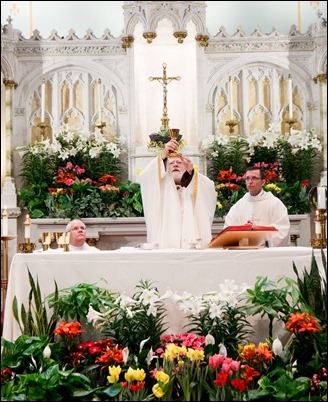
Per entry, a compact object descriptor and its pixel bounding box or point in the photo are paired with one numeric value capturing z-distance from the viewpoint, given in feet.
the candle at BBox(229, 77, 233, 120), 33.01
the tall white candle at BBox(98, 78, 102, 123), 32.13
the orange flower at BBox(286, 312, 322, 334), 16.76
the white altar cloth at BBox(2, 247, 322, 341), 18.72
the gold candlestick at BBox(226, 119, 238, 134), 32.22
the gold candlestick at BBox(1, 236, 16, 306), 19.28
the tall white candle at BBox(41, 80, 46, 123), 31.68
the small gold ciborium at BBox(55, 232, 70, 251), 21.43
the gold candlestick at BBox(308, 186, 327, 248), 17.82
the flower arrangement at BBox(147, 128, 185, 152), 29.09
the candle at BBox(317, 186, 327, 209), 17.79
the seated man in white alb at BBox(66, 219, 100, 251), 26.03
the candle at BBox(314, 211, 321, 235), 18.86
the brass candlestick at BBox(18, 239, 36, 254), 19.33
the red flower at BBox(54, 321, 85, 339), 17.40
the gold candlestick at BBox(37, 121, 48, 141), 31.68
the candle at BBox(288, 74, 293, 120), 31.48
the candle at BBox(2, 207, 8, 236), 18.09
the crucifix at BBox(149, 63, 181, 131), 31.94
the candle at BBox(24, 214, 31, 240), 19.69
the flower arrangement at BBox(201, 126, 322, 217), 30.99
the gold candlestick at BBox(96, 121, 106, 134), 31.60
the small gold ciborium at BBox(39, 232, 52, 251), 29.89
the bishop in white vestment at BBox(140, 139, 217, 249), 23.34
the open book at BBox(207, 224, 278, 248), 18.75
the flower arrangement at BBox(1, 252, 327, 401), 16.08
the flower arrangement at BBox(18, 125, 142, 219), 30.30
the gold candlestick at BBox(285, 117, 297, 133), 31.58
